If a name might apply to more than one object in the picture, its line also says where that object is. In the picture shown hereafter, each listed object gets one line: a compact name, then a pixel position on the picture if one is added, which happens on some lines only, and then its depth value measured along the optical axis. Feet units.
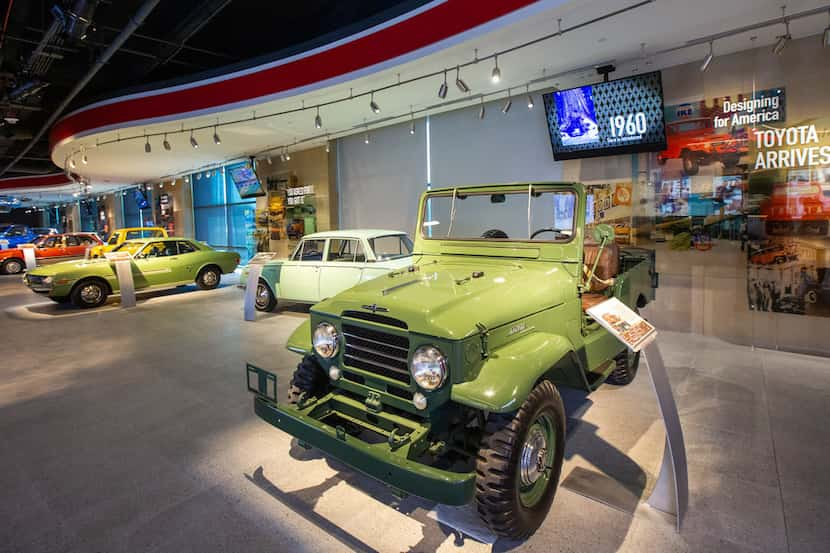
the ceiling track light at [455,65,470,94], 19.42
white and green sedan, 21.94
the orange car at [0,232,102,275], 43.80
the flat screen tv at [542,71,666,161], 19.10
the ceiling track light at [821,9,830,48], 14.61
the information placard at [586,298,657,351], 7.05
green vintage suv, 6.88
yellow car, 38.17
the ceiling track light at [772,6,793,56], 15.55
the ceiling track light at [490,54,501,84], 17.95
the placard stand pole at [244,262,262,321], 23.57
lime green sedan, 27.50
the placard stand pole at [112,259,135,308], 27.73
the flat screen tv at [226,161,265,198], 43.45
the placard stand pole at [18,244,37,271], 38.27
